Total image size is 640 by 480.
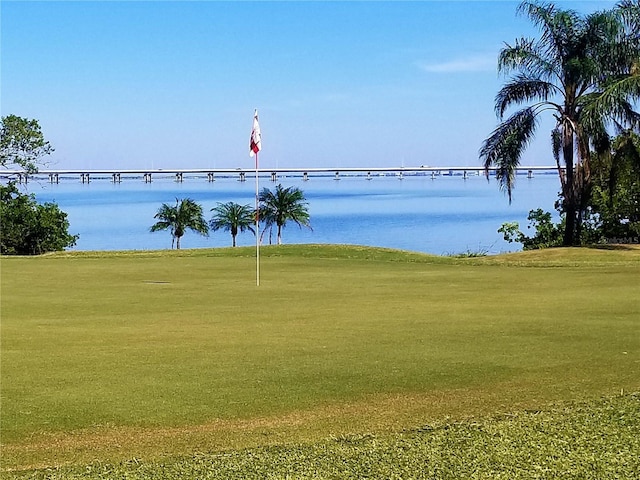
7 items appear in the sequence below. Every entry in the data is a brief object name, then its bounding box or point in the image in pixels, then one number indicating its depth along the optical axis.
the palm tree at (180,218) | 47.41
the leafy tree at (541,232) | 37.25
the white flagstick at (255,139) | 16.53
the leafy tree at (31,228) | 35.72
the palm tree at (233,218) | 47.38
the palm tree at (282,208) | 45.88
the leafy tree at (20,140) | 39.72
